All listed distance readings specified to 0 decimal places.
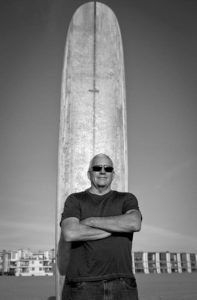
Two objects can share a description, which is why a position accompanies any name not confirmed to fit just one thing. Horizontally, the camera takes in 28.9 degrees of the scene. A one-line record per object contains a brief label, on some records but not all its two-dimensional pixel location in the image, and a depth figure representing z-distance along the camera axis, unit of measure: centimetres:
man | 264
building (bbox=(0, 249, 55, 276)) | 10625
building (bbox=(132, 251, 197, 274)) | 10062
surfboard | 464
